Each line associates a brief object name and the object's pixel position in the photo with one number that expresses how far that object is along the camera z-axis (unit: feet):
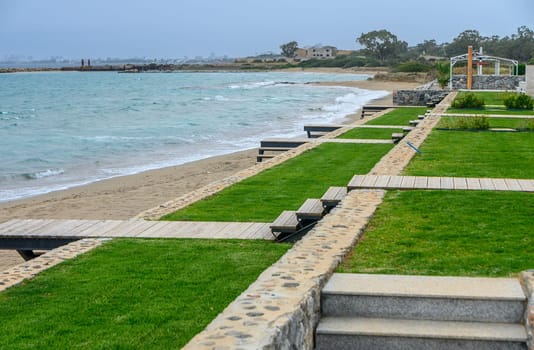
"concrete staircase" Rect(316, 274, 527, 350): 18.95
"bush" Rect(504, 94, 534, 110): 92.07
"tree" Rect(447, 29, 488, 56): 512.22
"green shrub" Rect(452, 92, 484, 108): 92.73
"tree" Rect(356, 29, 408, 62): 618.03
